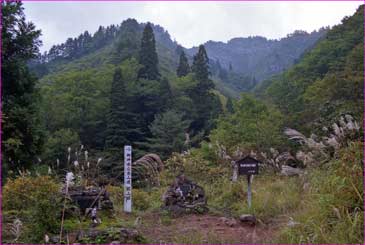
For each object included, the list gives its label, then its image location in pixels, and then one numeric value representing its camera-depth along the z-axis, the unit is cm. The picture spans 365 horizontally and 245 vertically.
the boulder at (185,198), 603
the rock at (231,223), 502
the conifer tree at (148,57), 3925
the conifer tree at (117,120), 3117
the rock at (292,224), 359
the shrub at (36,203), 402
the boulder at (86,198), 494
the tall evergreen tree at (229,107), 4084
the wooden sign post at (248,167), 585
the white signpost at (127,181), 631
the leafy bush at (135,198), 689
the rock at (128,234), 387
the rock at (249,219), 511
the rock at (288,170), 505
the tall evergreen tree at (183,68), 4659
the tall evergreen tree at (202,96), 3616
